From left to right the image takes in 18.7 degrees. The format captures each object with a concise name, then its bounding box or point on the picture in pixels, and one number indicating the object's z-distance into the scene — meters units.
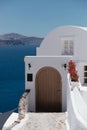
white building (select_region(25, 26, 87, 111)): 16.83
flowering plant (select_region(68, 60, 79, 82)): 13.04
